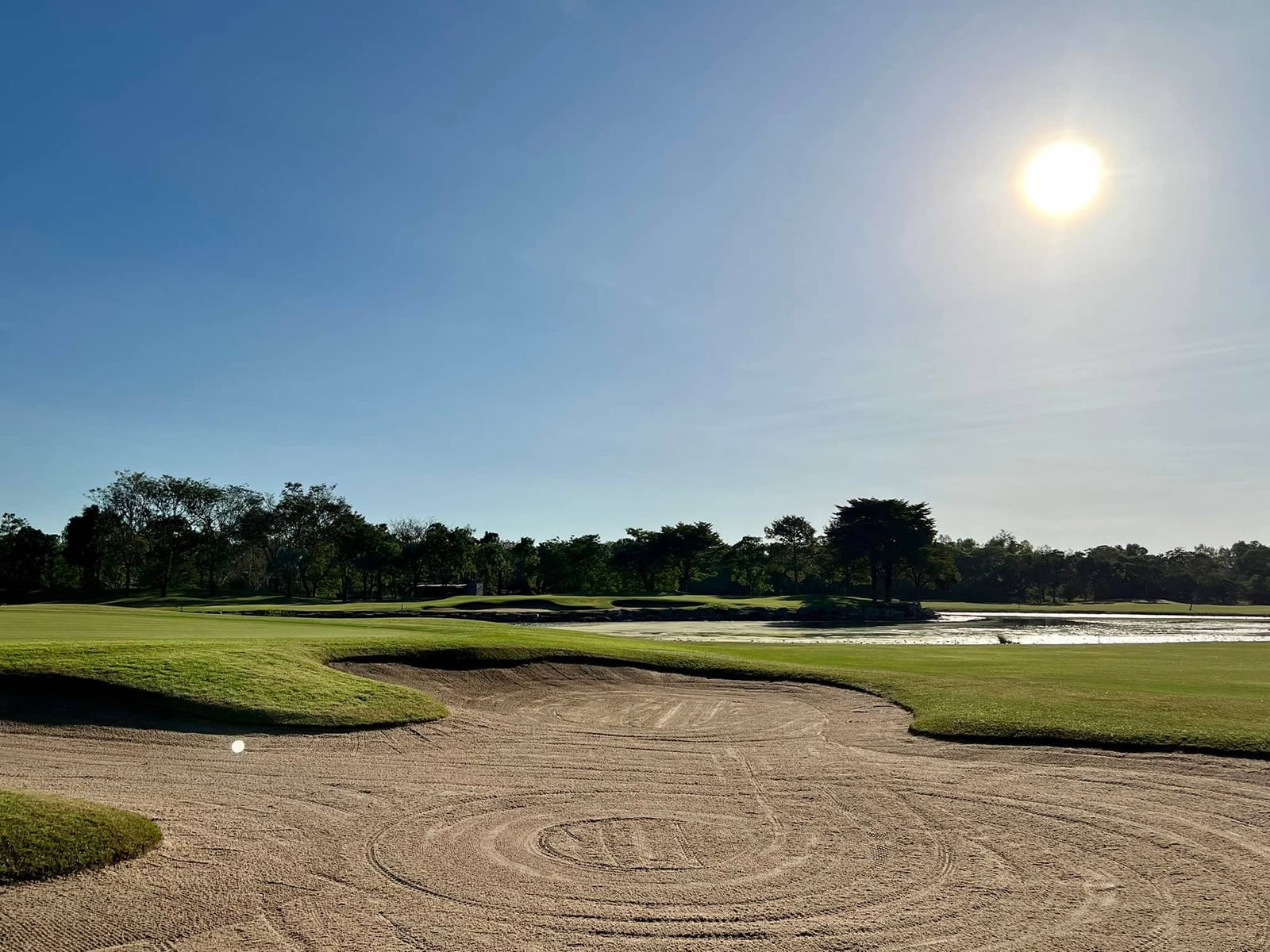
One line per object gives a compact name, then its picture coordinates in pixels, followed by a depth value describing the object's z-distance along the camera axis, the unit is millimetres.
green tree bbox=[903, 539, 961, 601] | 94438
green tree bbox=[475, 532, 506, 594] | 108188
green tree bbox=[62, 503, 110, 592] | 98438
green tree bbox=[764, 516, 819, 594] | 121125
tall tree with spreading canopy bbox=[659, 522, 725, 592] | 114312
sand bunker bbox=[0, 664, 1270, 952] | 6328
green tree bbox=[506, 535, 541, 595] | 115750
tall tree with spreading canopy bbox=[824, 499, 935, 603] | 94188
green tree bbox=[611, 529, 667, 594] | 114438
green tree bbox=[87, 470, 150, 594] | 94875
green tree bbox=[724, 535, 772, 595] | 119500
